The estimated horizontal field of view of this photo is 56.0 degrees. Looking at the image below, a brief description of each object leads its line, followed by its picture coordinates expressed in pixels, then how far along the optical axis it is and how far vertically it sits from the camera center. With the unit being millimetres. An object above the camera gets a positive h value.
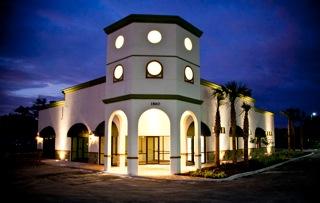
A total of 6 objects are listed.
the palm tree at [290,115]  46847 +2632
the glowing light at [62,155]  33531 -2605
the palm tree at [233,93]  25719 +3281
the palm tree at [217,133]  23938 -136
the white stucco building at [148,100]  21734 +2491
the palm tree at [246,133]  25634 -153
